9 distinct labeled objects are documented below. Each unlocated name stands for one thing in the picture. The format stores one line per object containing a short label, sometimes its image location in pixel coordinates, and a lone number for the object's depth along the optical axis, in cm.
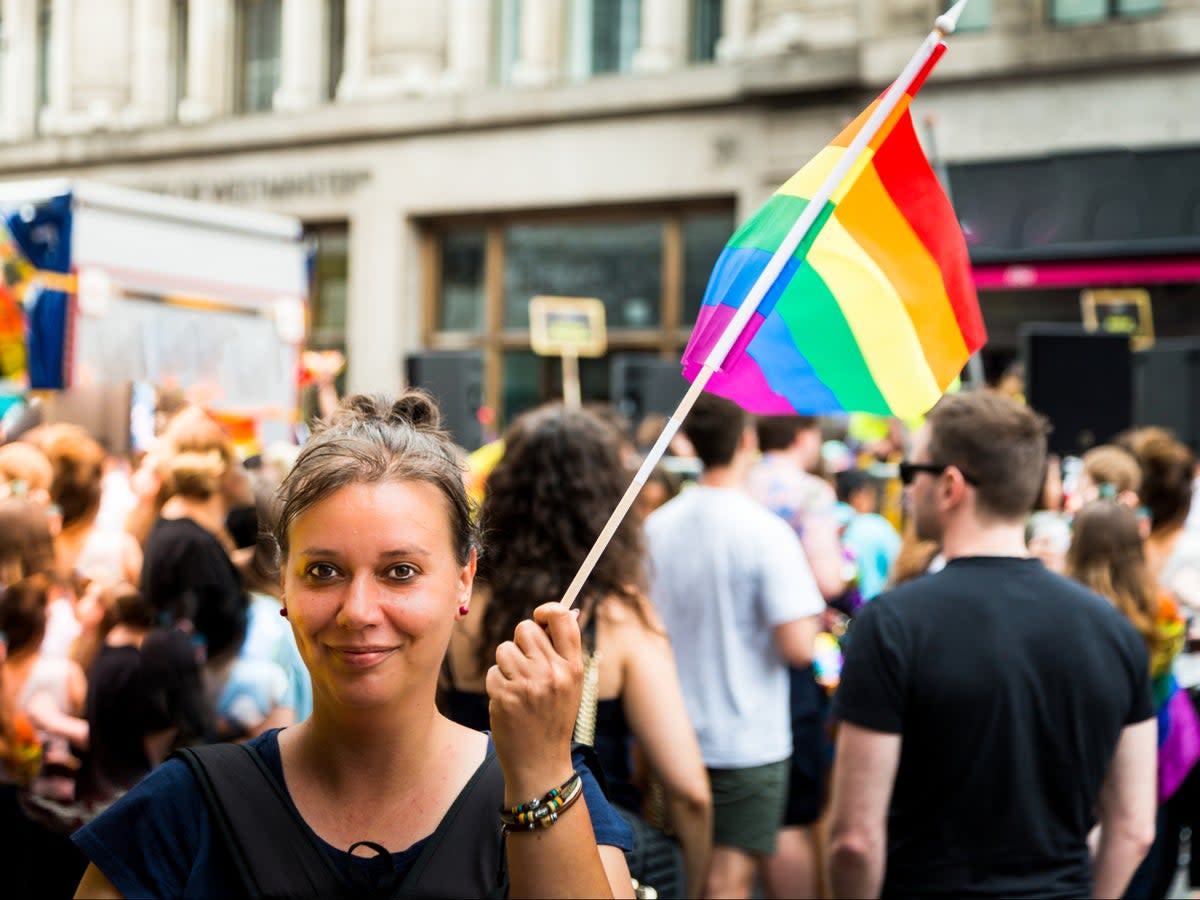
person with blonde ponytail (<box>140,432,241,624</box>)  440
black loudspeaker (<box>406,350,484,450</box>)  961
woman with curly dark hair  336
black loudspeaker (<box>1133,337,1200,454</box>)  1055
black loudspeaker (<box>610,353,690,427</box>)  1159
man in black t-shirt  298
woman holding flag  167
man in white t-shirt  450
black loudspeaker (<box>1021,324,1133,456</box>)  743
